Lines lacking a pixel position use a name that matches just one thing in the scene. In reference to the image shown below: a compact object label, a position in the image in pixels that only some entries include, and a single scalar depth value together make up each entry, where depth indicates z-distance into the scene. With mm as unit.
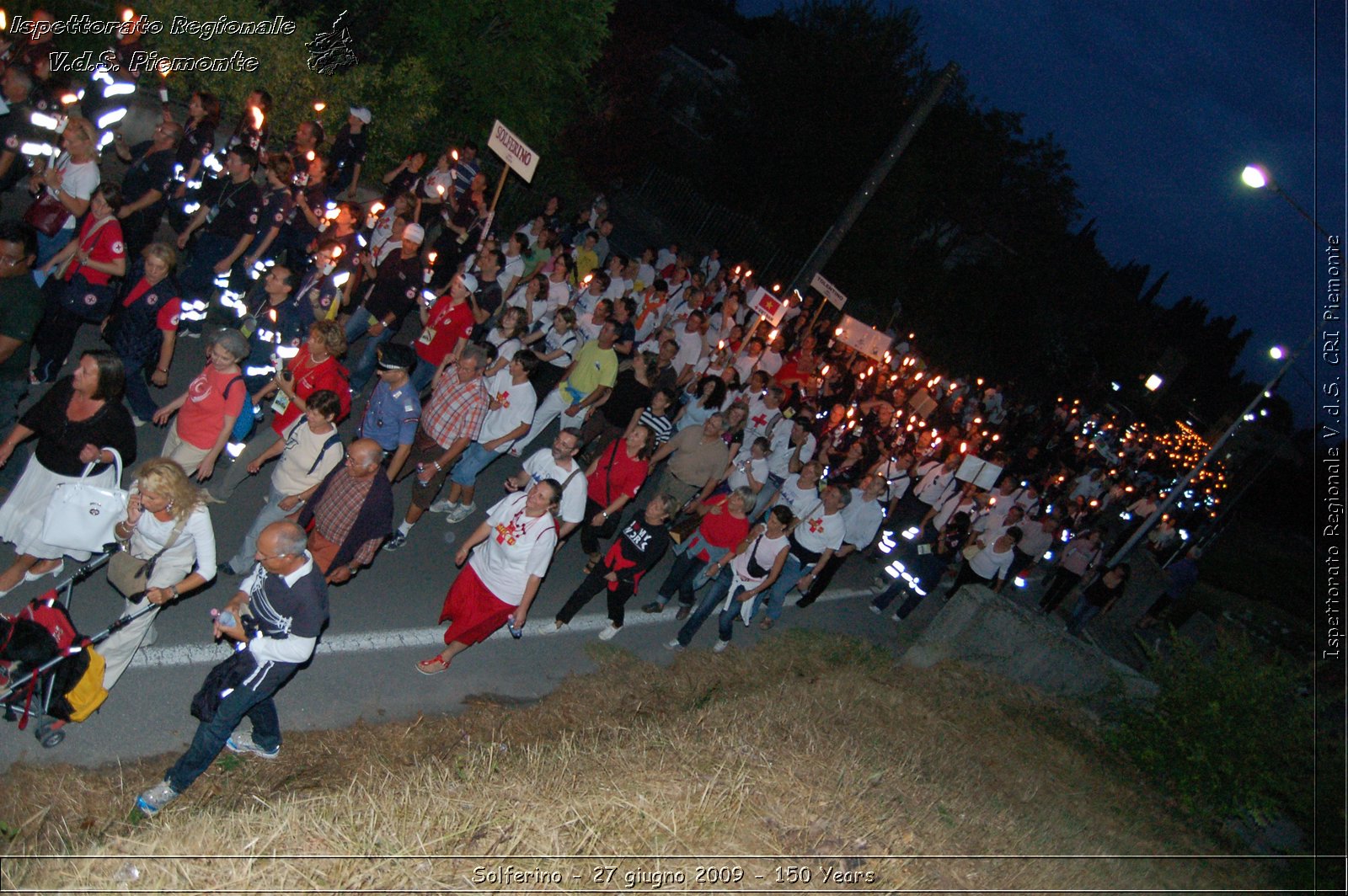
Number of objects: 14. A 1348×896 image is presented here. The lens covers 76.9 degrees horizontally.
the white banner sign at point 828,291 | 15016
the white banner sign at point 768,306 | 13539
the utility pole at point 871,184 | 13258
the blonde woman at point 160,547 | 4609
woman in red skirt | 6066
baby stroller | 4418
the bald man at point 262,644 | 4387
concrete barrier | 9195
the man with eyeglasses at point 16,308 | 5594
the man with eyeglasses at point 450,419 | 7160
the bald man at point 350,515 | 5586
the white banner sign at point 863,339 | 16484
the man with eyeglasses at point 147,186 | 7980
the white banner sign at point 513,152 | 10617
